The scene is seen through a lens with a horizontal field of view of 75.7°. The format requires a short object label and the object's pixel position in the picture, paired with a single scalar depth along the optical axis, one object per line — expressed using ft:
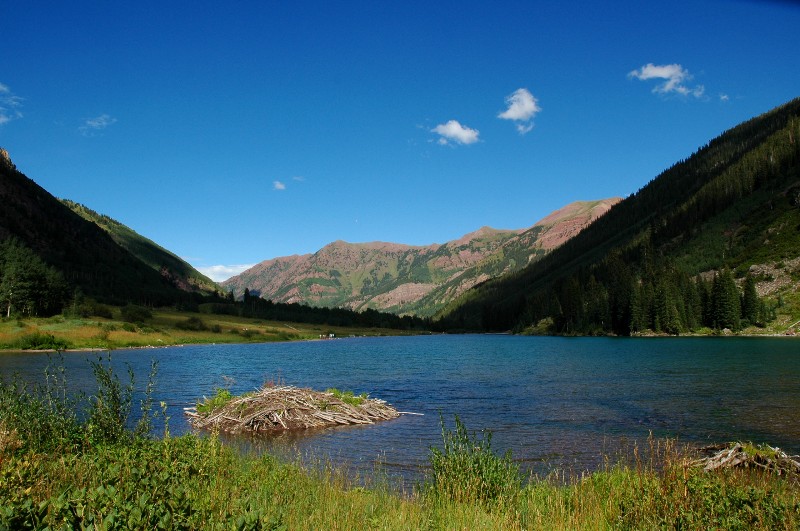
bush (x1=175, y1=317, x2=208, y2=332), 559.38
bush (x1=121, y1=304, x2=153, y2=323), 517.96
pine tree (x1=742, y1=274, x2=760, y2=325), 485.97
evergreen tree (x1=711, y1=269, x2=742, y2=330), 494.59
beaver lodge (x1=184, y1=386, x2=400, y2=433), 95.91
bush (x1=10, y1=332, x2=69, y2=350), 313.94
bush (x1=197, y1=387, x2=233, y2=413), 103.57
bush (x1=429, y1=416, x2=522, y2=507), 42.56
